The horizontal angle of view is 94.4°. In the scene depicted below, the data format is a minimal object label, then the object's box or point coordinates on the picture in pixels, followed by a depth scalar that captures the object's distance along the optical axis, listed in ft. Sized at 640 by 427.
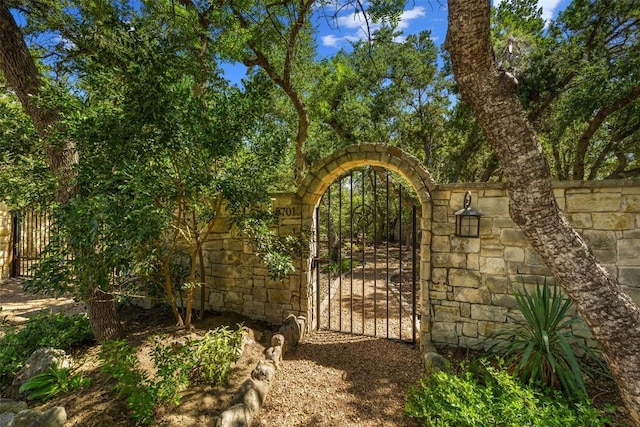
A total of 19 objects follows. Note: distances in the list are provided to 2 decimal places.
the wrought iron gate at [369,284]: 14.33
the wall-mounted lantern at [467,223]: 11.19
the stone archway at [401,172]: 11.92
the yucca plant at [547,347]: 8.58
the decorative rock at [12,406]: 8.09
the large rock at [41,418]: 7.09
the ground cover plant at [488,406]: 6.72
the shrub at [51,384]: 8.59
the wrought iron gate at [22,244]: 24.30
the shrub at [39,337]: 10.31
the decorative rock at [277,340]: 11.59
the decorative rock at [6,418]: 7.39
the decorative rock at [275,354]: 10.74
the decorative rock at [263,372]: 9.42
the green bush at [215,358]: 9.09
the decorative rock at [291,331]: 12.15
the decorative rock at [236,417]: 7.23
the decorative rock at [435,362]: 9.72
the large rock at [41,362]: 9.53
